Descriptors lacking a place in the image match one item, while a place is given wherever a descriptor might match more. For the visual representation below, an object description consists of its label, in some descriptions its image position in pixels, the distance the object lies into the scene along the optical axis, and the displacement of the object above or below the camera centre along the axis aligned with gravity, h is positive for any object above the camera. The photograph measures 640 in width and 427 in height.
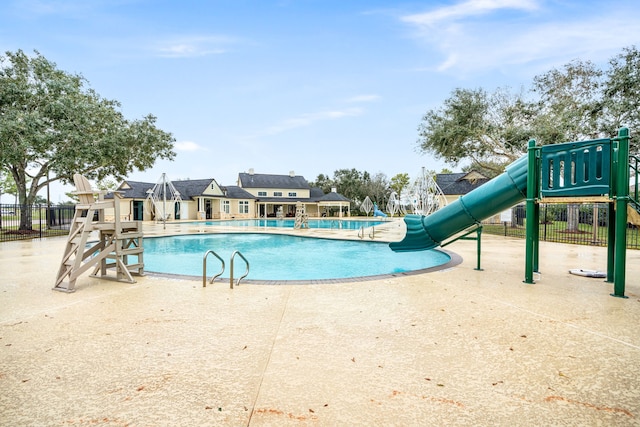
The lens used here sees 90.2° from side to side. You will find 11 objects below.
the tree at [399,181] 58.00 +5.05
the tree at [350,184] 50.84 +3.89
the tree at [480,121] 21.14 +5.93
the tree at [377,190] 50.56 +2.91
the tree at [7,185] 47.28 +3.35
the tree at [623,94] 16.14 +6.00
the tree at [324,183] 52.43 +4.19
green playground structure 5.28 +0.37
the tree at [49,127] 15.64 +4.28
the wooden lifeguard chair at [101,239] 5.75 -0.62
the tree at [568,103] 17.72 +6.55
